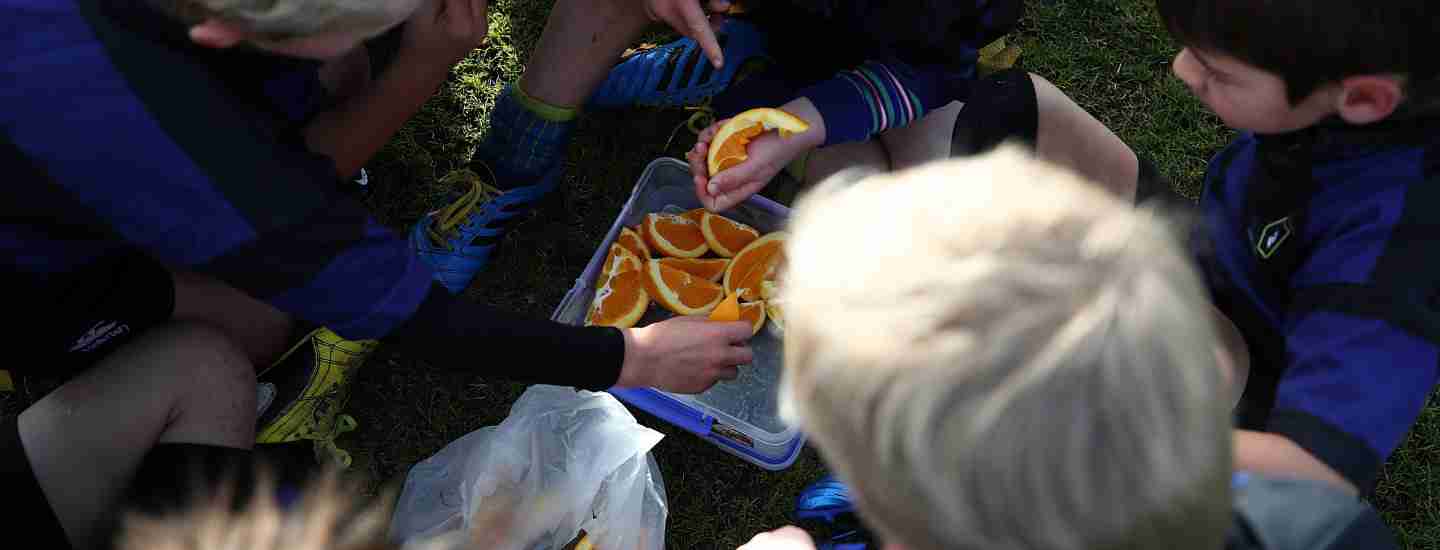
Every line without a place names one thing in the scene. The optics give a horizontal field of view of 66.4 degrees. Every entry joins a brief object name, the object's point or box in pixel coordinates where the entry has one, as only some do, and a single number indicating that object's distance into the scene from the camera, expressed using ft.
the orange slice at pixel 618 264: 8.48
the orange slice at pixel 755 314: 8.34
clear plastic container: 8.09
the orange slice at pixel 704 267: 8.64
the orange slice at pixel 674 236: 8.70
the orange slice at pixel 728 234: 8.72
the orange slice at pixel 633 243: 8.64
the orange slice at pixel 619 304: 8.36
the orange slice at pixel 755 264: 8.45
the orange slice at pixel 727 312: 7.82
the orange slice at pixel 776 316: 8.11
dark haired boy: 5.16
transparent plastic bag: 7.50
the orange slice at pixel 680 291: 8.40
